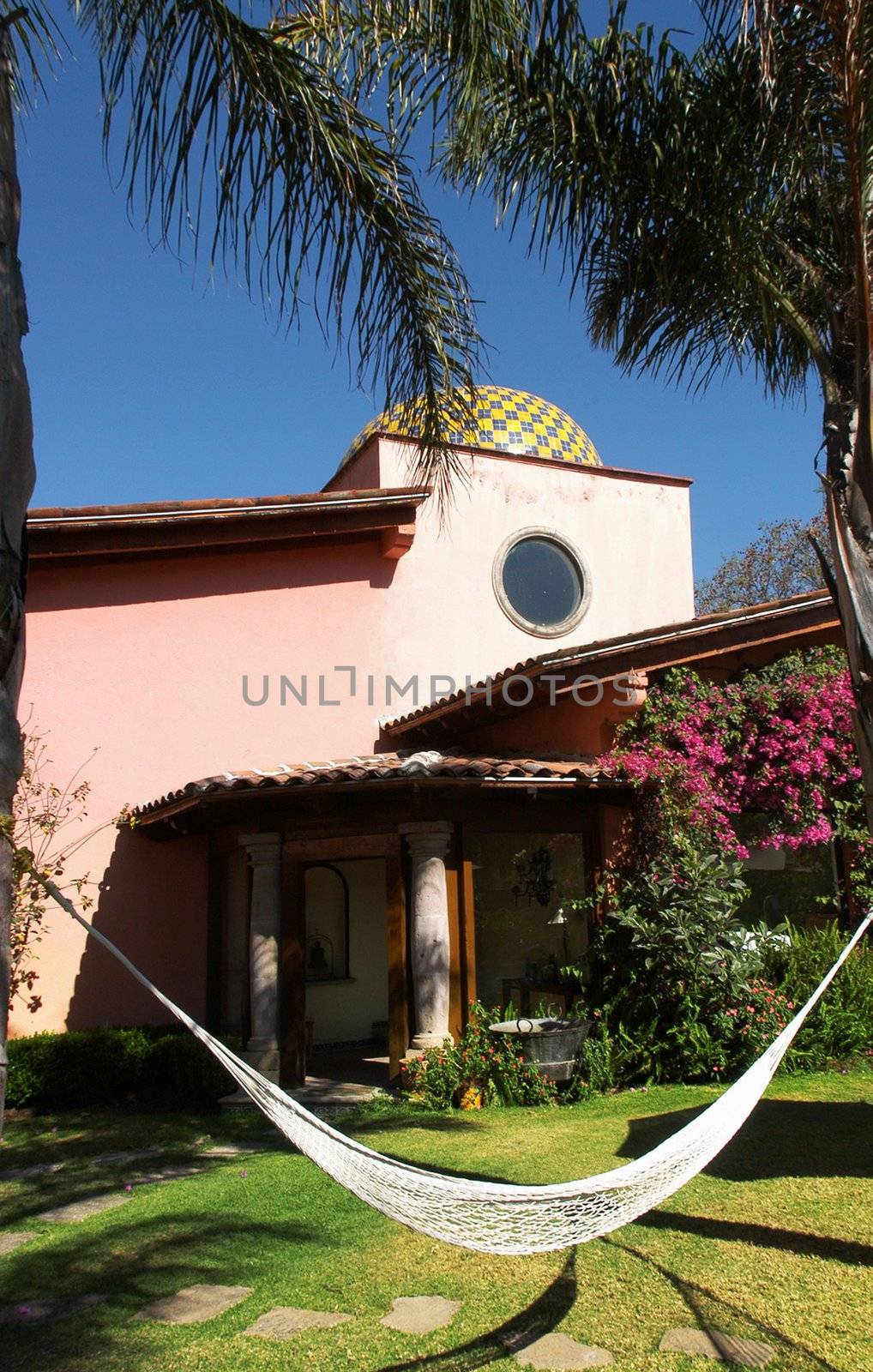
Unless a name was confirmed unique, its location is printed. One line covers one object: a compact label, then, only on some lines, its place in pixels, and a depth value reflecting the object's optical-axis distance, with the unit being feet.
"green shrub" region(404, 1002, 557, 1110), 27.40
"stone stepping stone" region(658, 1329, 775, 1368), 12.28
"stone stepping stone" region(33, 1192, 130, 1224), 19.75
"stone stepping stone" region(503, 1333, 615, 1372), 12.35
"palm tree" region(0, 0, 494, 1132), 10.59
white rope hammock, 12.14
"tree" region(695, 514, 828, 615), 89.20
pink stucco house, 30.45
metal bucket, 27.40
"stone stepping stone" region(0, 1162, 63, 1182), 23.25
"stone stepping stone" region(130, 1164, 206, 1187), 22.24
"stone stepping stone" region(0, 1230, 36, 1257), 18.17
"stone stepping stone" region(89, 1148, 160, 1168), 24.09
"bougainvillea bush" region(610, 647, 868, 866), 31.78
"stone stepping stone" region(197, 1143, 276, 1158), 24.29
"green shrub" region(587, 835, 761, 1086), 27.84
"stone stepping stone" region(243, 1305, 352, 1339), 13.57
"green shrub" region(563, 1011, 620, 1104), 27.58
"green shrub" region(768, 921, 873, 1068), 28.78
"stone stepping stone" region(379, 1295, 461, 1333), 13.69
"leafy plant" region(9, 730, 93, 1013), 28.81
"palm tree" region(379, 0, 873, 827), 15.96
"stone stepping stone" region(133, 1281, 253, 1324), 14.24
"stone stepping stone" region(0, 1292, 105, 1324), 14.58
